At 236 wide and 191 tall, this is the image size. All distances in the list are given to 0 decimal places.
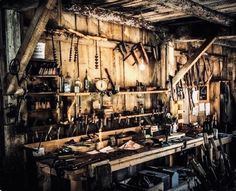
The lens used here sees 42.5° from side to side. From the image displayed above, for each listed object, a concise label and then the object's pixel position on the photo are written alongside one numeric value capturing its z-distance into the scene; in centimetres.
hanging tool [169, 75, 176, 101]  765
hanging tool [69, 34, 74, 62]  579
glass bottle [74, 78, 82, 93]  570
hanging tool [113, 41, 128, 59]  672
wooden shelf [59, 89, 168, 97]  550
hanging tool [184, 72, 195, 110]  874
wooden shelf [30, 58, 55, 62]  505
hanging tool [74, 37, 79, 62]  584
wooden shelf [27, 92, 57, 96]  499
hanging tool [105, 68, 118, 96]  626
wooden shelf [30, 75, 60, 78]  504
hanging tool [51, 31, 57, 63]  547
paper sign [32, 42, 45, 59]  515
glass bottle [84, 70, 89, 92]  595
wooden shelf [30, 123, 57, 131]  506
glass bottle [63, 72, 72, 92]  559
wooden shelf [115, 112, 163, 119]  654
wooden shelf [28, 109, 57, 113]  516
